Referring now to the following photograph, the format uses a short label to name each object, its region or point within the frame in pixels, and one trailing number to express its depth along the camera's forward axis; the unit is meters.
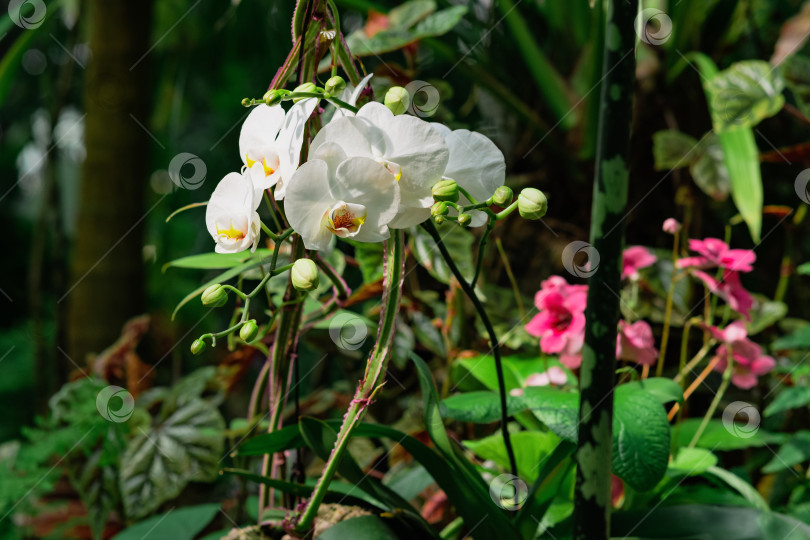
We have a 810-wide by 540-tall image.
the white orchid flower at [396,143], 2.29
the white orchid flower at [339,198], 2.27
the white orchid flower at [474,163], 2.34
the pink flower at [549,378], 2.70
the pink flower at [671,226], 2.70
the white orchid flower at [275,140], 2.30
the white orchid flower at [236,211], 2.30
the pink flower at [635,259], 2.81
